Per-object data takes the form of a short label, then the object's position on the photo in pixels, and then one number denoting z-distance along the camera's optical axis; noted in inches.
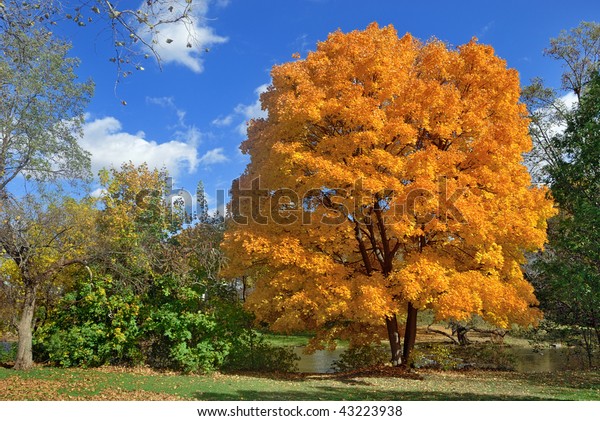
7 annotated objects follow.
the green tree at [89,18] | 276.4
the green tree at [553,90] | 954.1
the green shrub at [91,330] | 695.7
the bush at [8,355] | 706.8
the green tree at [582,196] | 483.8
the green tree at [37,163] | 629.9
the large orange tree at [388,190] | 625.3
